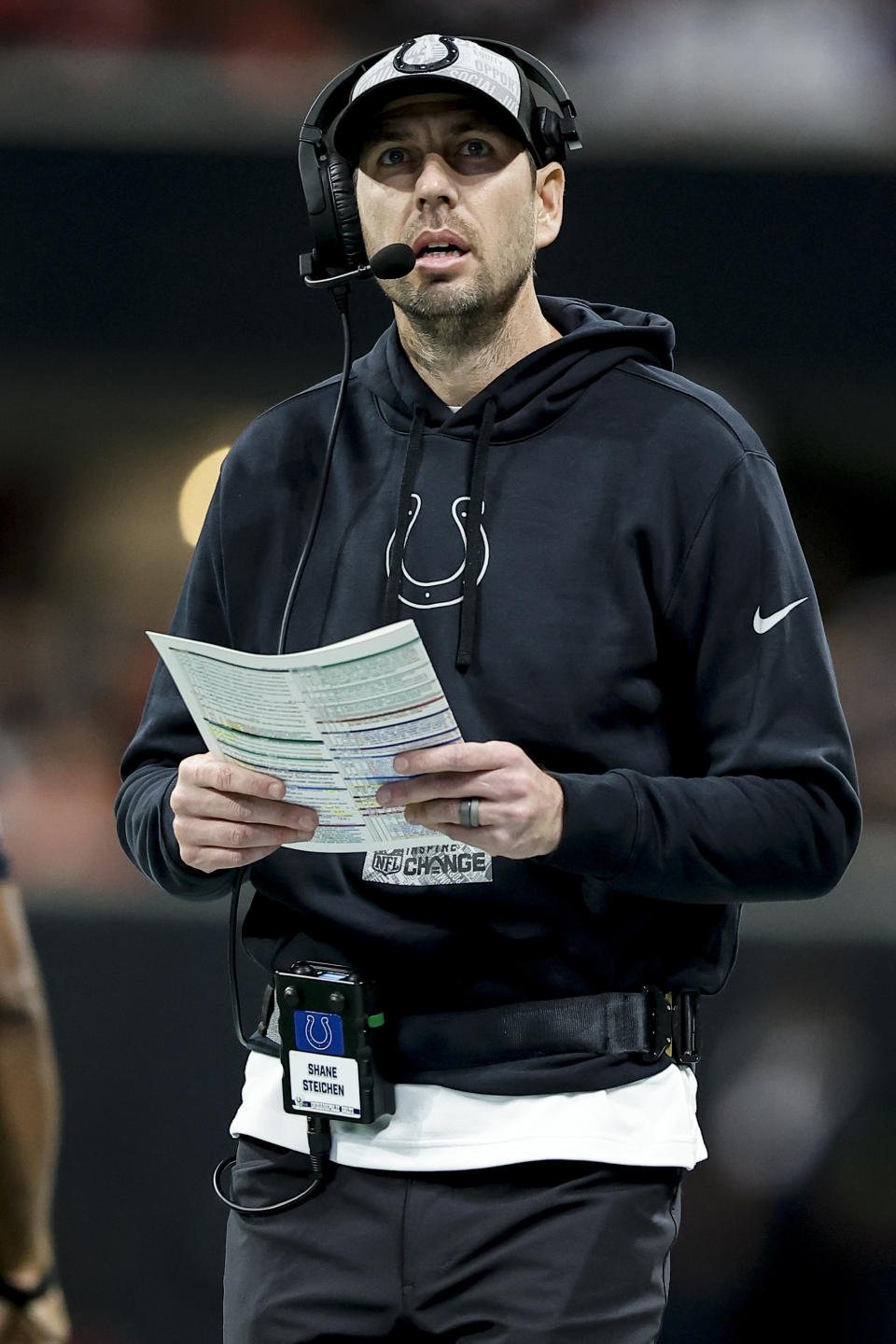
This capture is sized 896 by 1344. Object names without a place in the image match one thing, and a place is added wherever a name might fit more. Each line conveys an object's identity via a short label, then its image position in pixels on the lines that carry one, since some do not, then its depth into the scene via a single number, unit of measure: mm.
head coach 15962
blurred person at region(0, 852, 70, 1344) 17463
